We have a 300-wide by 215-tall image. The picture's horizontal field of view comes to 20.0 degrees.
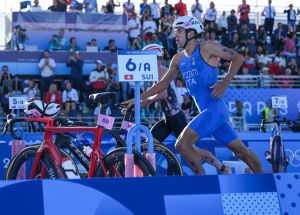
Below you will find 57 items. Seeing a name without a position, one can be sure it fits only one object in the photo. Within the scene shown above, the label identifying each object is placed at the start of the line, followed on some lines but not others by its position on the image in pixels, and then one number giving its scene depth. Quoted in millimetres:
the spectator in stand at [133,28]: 24625
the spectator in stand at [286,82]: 24483
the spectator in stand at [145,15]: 25172
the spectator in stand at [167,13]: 25594
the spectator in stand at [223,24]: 26625
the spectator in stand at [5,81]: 20469
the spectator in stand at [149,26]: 24609
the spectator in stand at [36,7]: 23677
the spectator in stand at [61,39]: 23203
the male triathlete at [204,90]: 9117
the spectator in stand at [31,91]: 20067
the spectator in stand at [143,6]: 25566
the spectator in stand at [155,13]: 25688
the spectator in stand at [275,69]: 25047
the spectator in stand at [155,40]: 23703
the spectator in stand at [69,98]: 20516
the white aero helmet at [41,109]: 9000
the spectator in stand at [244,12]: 27453
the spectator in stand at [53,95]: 20203
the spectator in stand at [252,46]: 26156
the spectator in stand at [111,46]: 23625
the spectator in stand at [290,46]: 27062
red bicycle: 8430
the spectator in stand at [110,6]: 25125
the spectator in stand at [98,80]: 21422
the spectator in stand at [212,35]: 24922
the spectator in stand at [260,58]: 25250
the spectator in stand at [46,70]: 21188
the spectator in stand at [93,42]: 23527
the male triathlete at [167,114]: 11055
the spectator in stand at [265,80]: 24031
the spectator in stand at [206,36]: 25047
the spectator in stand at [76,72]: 21922
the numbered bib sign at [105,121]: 8422
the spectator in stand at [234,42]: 25797
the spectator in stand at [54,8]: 24016
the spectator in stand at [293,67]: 25384
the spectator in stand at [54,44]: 23031
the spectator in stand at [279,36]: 27109
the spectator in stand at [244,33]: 26453
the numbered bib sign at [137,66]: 7605
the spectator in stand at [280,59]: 25594
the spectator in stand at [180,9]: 26422
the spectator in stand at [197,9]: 26453
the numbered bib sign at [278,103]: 17359
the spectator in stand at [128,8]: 25297
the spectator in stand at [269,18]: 27906
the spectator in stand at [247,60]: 25000
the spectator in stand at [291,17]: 28486
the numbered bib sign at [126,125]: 9780
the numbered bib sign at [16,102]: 15710
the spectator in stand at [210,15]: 26547
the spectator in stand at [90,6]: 24734
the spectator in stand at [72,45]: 23125
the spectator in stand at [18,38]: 22875
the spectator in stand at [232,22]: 26878
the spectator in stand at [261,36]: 27016
